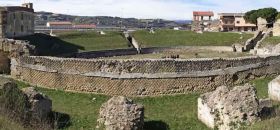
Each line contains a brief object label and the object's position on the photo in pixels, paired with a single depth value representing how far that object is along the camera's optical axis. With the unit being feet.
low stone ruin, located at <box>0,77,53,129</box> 23.00
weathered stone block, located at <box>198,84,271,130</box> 23.24
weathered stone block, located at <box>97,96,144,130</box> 24.02
